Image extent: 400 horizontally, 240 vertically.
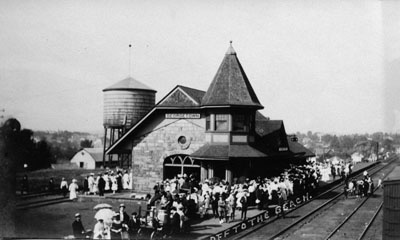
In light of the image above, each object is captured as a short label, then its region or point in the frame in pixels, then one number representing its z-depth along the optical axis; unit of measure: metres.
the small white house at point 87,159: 75.94
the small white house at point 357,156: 114.20
